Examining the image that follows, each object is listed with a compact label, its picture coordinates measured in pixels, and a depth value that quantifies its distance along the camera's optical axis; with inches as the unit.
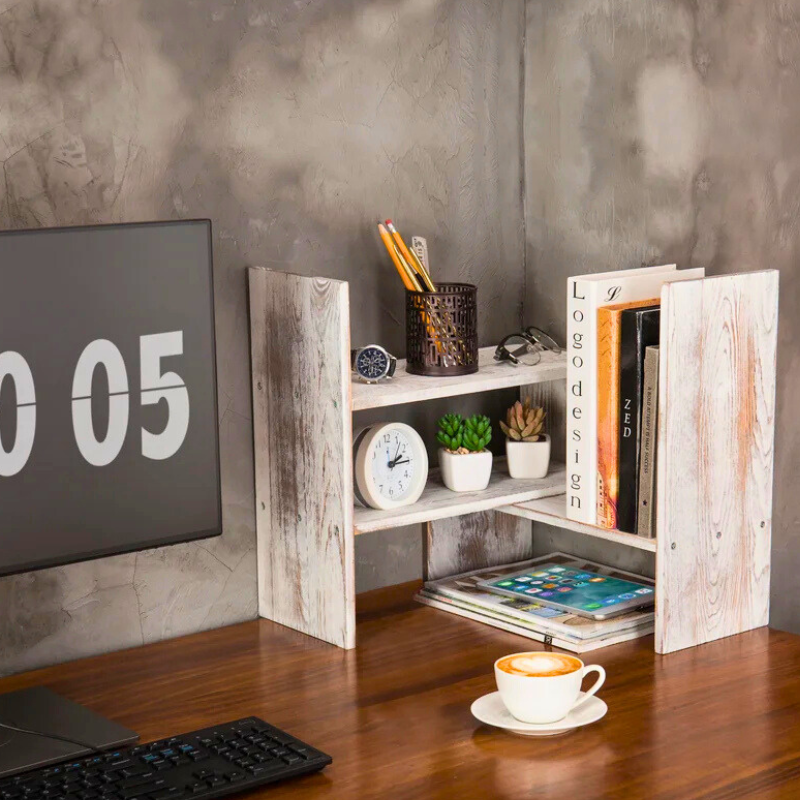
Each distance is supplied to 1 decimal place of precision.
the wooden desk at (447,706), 102.0
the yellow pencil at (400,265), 118.6
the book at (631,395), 112.7
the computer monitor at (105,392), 103.5
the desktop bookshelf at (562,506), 112.0
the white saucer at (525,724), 105.0
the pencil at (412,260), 118.9
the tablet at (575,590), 116.7
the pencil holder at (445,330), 117.6
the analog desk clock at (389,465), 116.2
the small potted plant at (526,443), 121.3
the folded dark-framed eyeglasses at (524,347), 120.8
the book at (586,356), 114.0
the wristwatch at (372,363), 116.4
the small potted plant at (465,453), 119.1
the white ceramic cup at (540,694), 104.8
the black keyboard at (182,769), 99.9
